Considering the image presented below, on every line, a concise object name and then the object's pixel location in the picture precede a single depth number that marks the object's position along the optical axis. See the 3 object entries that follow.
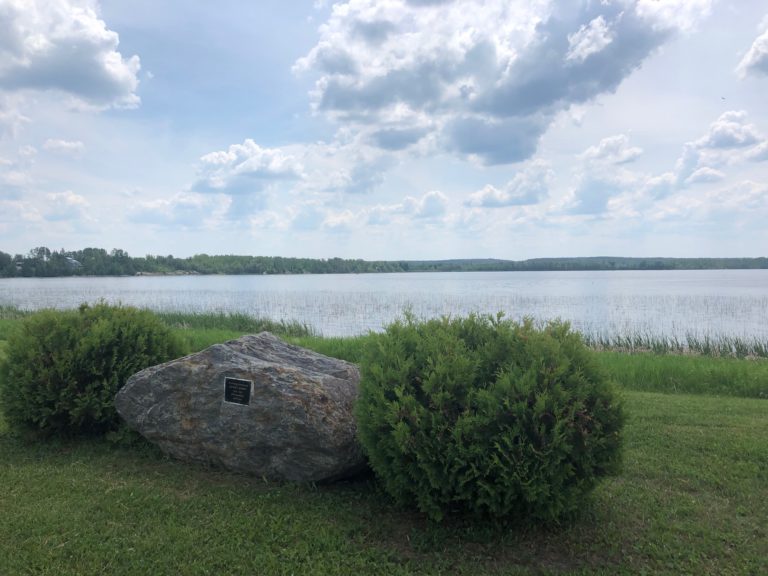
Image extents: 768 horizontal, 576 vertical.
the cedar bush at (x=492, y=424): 4.00
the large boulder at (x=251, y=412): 5.26
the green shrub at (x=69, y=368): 6.33
